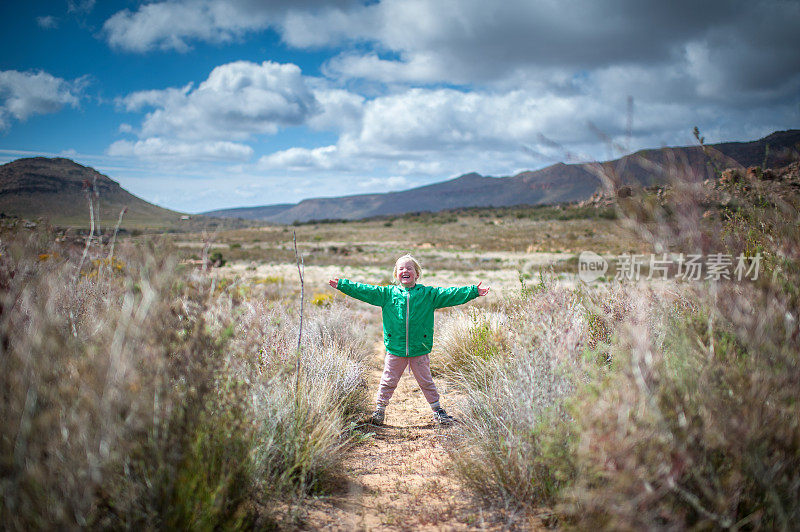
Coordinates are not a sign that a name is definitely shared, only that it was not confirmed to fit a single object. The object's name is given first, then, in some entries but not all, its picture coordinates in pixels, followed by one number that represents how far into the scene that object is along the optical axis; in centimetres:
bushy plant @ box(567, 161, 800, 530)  158
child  380
